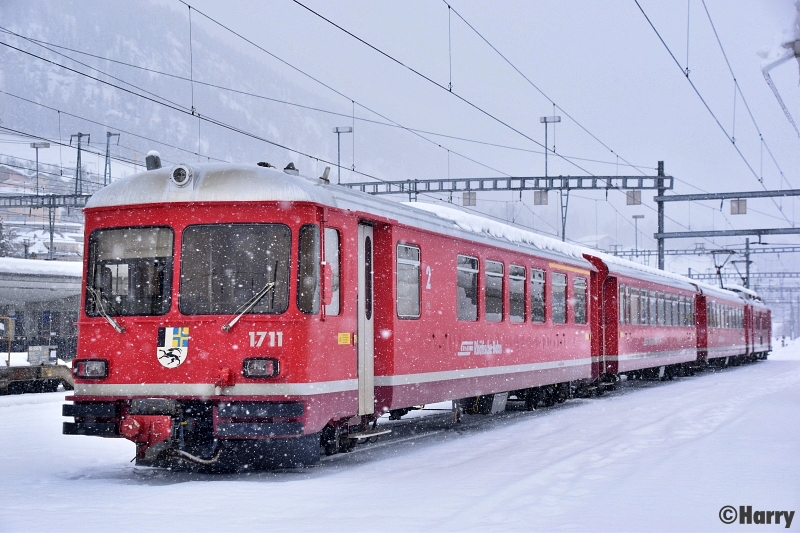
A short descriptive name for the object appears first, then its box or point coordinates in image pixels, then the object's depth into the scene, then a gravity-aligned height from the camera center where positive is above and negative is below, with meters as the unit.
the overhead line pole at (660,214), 38.00 +4.53
